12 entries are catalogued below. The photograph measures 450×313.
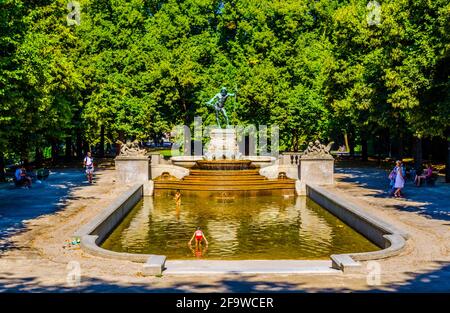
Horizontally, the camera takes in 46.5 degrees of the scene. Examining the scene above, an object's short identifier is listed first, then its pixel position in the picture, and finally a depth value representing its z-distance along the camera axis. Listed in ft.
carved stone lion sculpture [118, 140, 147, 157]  112.16
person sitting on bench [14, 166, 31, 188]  97.68
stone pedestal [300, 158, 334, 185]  107.76
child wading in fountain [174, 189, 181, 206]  84.14
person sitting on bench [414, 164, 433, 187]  99.04
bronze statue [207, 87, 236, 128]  141.79
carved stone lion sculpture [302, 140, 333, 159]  109.91
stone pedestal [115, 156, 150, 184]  109.32
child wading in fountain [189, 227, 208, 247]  53.78
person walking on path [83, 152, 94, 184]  105.52
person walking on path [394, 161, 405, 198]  81.97
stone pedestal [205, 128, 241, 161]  140.56
